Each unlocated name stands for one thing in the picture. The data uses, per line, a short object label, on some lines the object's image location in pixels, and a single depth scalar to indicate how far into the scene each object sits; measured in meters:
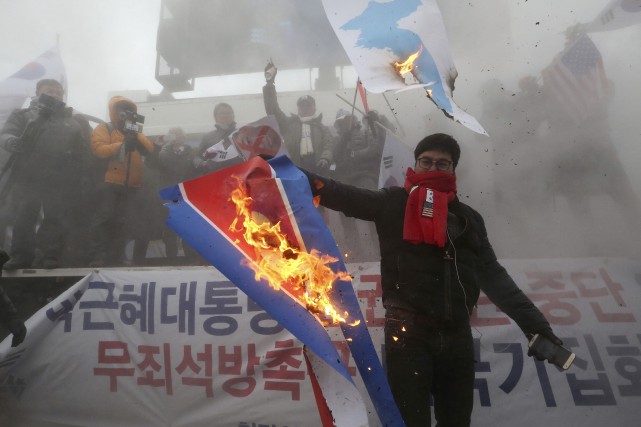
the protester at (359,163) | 4.06
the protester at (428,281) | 1.74
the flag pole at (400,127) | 5.00
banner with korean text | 2.75
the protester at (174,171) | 4.41
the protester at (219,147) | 4.21
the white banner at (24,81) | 5.76
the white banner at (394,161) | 3.67
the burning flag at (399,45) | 1.96
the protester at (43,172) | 3.79
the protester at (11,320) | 3.18
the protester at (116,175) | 3.91
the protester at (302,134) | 4.47
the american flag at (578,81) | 4.16
